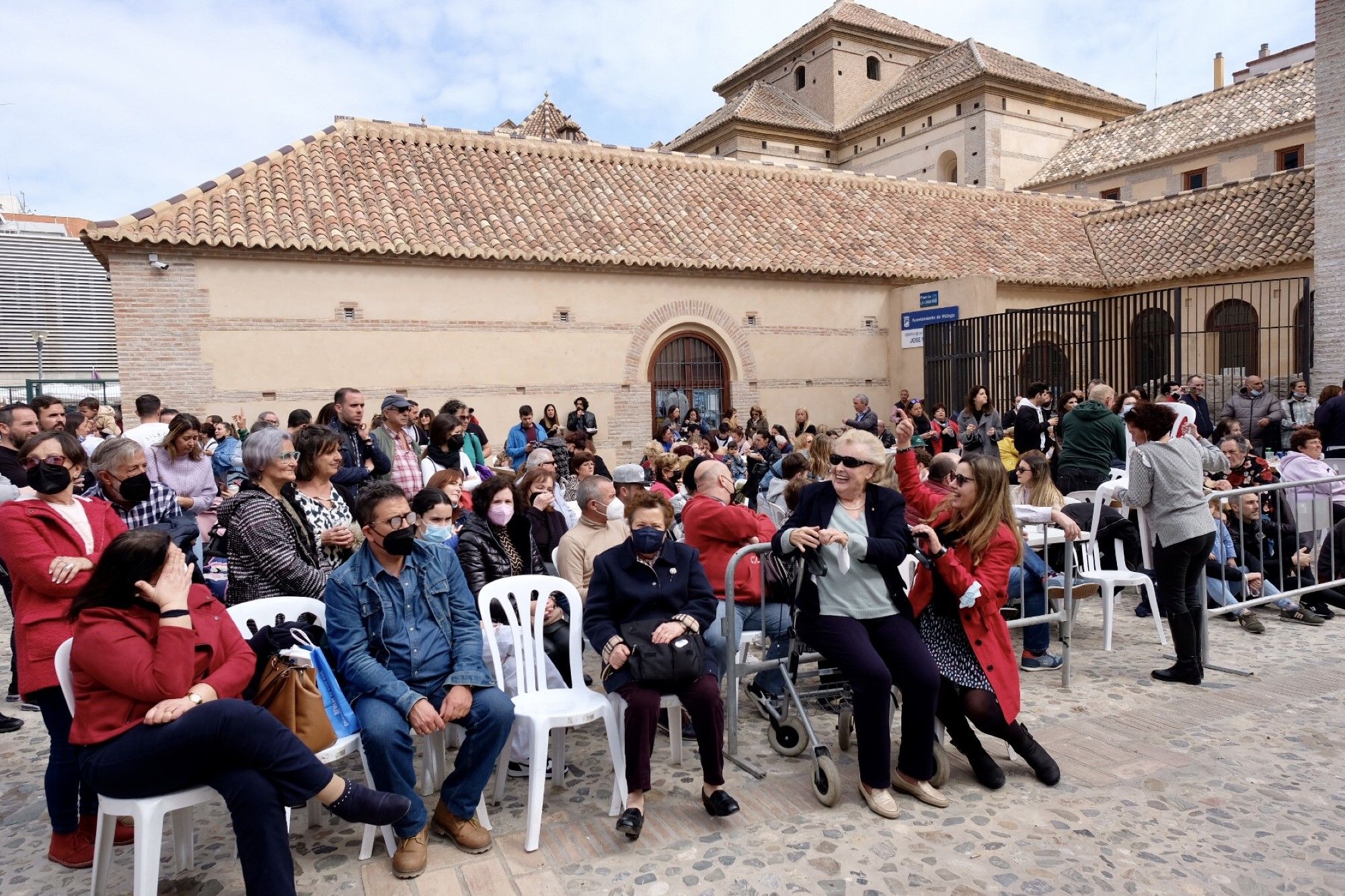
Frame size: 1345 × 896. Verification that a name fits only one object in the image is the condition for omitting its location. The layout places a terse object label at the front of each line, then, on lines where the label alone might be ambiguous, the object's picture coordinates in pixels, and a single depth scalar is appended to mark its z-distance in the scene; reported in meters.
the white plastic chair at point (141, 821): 2.90
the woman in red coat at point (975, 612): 4.04
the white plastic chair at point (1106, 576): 6.01
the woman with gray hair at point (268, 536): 4.02
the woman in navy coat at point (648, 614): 3.72
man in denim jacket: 3.47
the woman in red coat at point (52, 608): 3.43
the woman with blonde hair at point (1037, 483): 6.12
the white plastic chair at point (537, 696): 3.69
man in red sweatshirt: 4.86
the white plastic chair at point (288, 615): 3.53
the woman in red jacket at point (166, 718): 2.90
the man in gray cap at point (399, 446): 6.48
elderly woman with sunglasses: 3.86
